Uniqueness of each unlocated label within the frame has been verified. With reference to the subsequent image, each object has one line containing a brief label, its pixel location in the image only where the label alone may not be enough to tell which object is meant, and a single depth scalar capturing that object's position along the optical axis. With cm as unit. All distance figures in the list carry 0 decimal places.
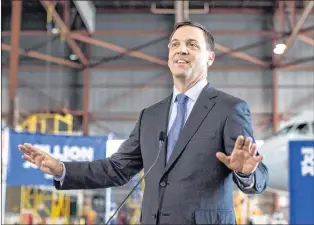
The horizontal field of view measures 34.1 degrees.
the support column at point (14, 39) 1247
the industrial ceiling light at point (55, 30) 2197
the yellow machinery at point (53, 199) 1270
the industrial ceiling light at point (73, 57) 2395
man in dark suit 169
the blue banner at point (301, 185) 380
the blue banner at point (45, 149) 640
